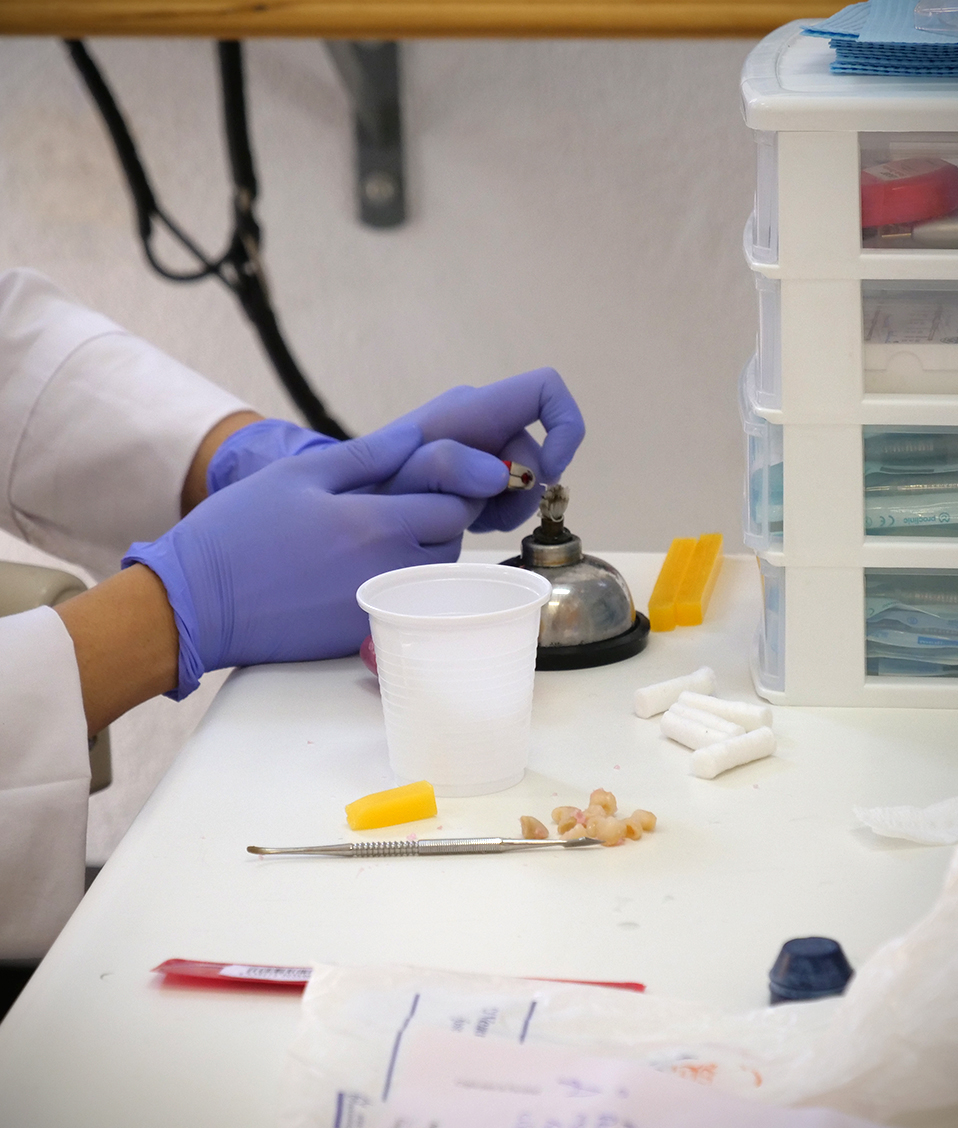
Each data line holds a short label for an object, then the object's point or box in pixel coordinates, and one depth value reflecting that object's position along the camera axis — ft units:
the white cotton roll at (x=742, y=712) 4.20
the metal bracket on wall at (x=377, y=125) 7.92
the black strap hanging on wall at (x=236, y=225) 8.09
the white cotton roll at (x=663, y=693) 4.29
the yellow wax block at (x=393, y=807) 3.99
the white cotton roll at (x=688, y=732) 4.15
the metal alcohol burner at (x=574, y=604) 4.50
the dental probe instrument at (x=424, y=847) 3.92
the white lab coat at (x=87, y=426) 5.32
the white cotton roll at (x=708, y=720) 4.16
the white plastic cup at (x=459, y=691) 4.01
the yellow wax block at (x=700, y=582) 4.69
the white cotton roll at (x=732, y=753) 4.09
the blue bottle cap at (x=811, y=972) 3.58
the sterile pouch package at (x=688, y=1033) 3.44
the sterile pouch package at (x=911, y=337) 4.18
